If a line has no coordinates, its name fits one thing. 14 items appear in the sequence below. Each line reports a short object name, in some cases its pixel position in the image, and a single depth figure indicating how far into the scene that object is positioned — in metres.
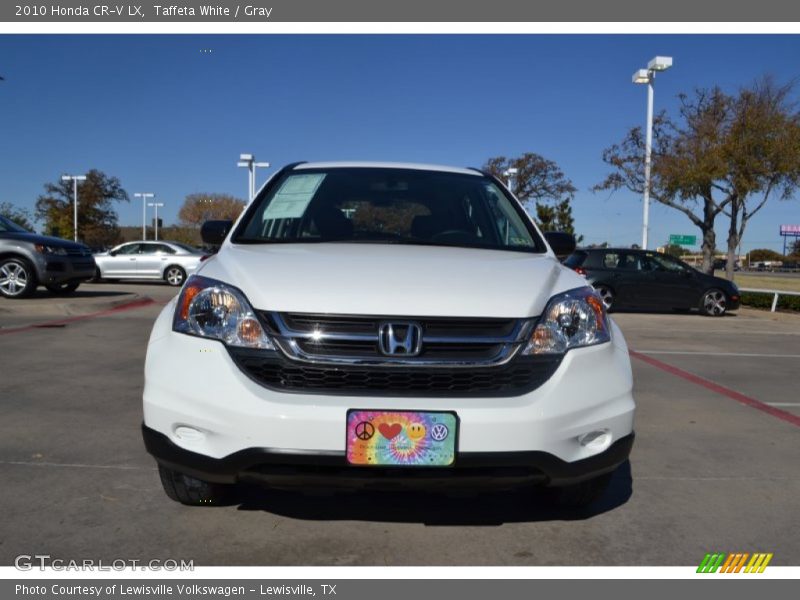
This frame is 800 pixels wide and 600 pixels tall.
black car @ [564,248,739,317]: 15.02
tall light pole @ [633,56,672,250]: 22.42
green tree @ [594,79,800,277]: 18.16
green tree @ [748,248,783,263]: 126.96
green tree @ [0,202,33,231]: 48.31
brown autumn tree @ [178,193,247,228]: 71.19
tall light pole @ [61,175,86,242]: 48.44
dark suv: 11.84
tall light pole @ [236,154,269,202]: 26.94
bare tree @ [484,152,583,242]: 42.09
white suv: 2.43
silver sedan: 20.89
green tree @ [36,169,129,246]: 54.22
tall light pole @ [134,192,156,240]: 69.62
